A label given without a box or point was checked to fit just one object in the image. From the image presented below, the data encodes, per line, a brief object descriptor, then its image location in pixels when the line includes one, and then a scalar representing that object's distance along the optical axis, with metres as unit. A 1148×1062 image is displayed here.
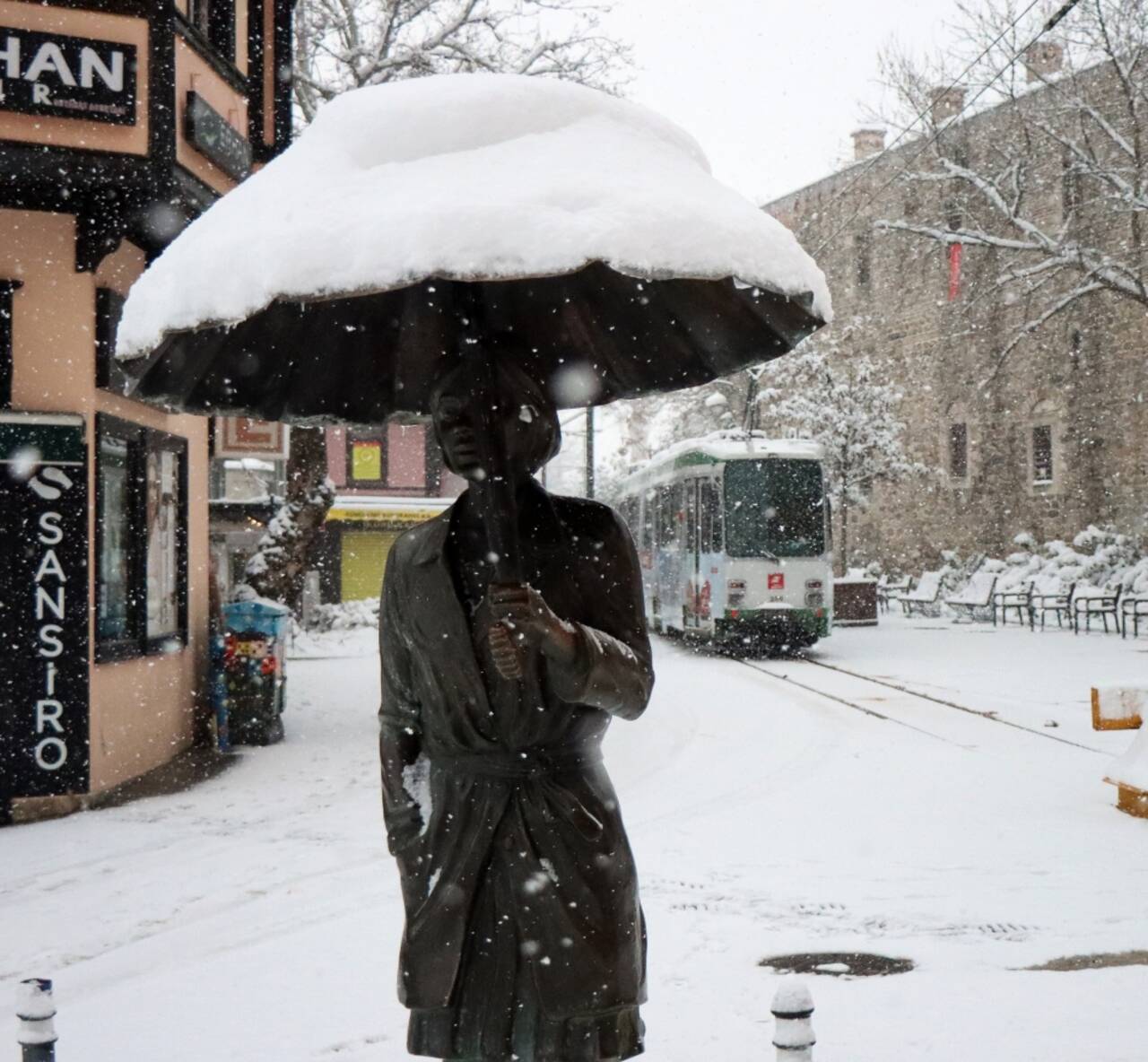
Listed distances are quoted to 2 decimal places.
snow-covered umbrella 2.46
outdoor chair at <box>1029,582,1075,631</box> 27.28
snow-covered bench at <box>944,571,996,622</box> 29.99
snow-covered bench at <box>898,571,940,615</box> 34.12
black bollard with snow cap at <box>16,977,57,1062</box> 3.41
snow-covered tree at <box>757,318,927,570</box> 35.62
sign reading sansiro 9.17
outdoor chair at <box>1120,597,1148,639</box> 23.70
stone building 33.00
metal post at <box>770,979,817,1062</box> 3.27
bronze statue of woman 2.88
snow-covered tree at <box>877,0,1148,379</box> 23.00
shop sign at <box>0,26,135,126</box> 9.11
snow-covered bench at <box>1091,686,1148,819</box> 8.99
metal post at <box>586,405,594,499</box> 34.38
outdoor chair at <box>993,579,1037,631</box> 28.56
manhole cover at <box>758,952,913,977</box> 5.84
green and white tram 22.34
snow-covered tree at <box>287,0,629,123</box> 17.88
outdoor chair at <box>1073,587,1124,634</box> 25.23
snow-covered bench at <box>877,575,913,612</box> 38.02
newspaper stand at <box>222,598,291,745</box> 12.23
